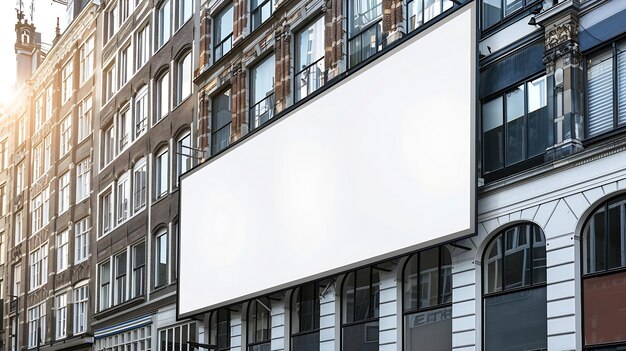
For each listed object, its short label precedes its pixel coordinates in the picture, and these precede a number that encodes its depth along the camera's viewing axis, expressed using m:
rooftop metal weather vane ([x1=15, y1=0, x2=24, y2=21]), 86.69
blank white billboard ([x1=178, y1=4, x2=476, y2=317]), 25.27
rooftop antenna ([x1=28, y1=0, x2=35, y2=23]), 87.56
